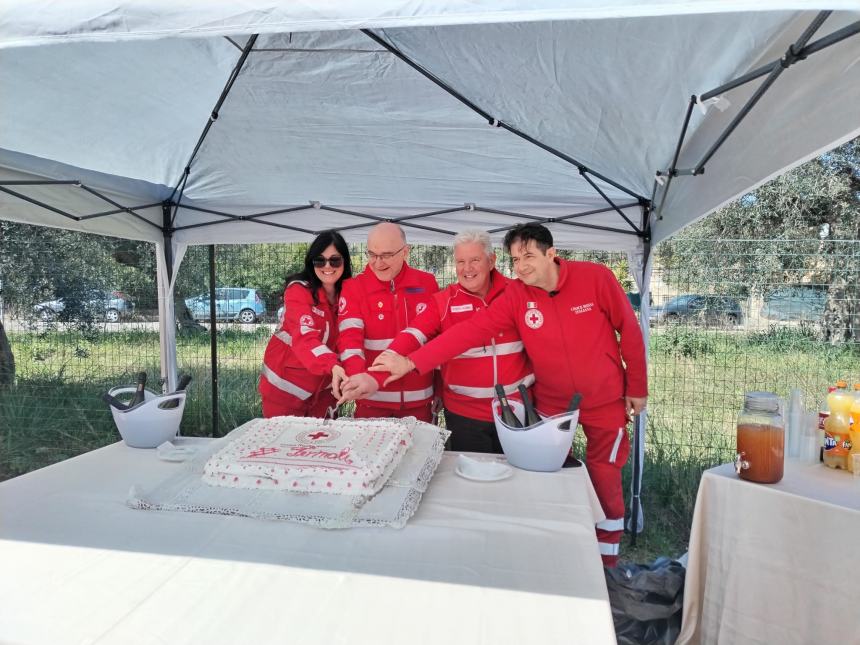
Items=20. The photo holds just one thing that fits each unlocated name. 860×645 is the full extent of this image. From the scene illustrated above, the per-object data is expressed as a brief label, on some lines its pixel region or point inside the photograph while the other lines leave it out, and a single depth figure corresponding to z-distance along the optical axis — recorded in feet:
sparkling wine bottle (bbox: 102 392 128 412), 5.35
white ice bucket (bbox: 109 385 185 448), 5.37
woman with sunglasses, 7.16
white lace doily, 3.67
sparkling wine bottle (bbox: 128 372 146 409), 5.53
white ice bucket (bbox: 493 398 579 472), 4.64
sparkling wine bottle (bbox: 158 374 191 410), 5.50
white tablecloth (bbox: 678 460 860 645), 4.59
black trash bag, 5.91
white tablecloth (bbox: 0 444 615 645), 2.59
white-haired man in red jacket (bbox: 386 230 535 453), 7.07
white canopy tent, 3.60
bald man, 7.36
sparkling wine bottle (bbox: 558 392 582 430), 4.65
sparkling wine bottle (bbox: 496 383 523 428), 4.94
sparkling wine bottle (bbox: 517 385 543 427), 4.89
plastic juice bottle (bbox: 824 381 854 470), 5.41
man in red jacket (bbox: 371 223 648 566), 6.58
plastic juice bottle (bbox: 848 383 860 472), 5.33
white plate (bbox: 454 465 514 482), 4.55
